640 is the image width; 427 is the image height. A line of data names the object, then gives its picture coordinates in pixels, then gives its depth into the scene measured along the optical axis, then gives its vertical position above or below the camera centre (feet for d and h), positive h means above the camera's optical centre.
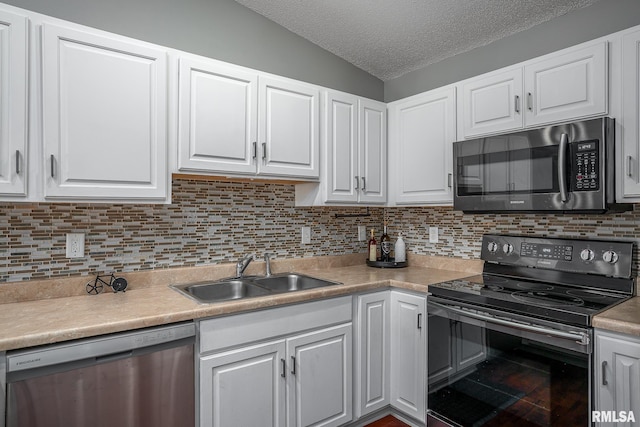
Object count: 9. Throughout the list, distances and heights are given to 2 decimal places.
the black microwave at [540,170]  5.60 +0.71
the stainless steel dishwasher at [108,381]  4.07 -1.96
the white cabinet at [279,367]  5.39 -2.40
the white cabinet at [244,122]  6.19 +1.59
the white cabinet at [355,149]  7.98 +1.39
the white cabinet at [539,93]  5.84 +2.04
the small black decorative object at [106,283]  6.14 -1.16
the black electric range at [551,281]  5.49 -1.19
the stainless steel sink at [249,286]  6.98 -1.41
